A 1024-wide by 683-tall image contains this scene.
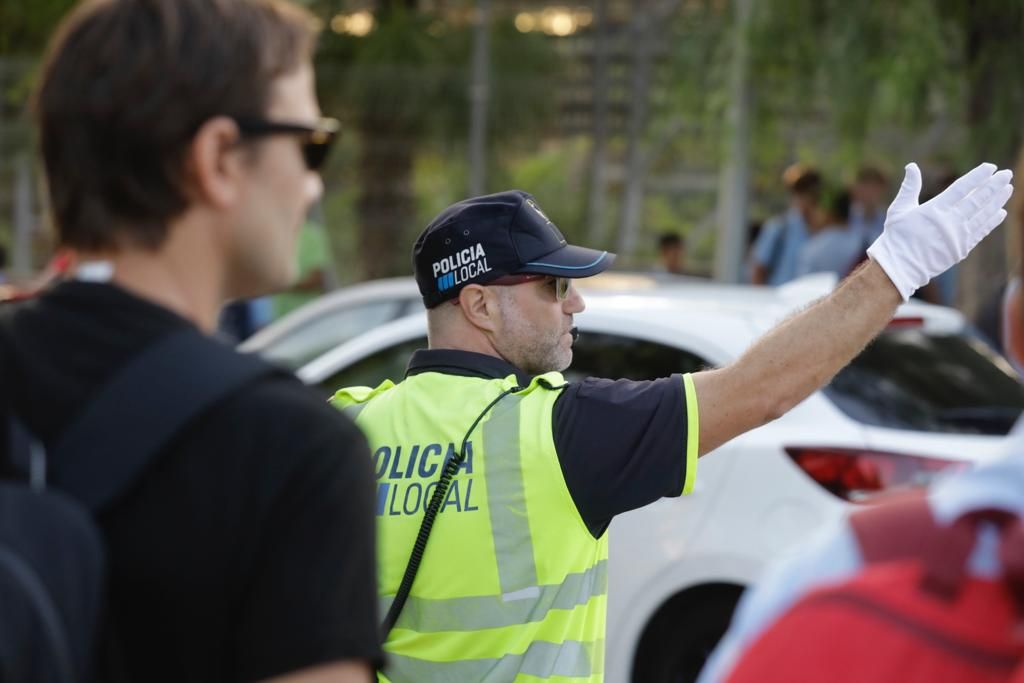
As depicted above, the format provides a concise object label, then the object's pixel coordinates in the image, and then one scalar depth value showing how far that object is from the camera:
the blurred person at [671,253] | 12.12
